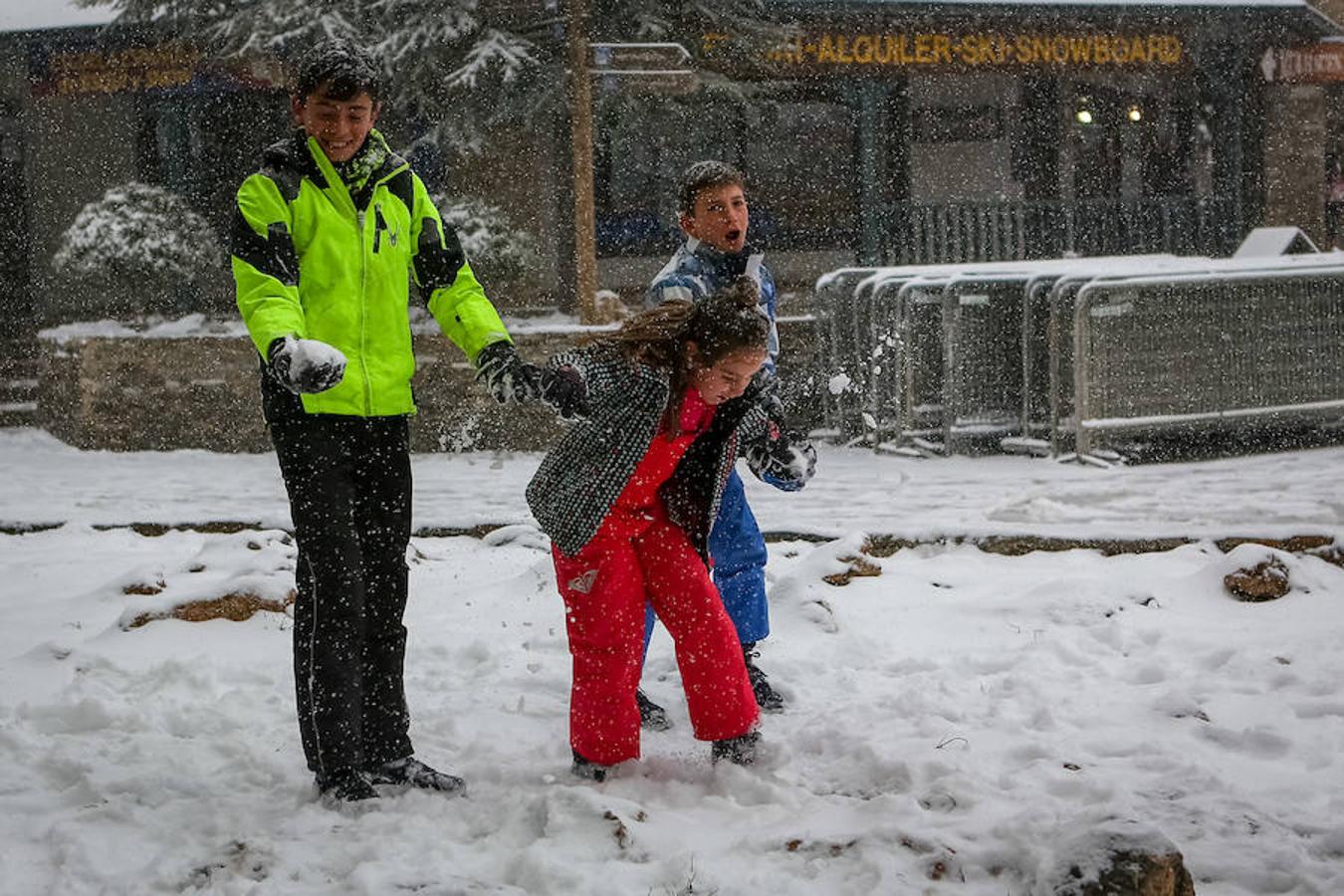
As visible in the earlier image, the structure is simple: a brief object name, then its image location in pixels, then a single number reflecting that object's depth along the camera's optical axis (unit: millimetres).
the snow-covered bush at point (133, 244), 13469
